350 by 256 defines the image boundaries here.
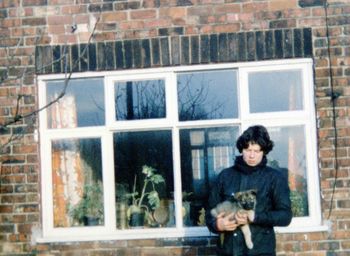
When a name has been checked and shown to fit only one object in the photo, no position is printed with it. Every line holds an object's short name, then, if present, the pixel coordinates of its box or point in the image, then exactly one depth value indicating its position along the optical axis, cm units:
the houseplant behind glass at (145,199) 571
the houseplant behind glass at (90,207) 576
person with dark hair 411
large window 559
